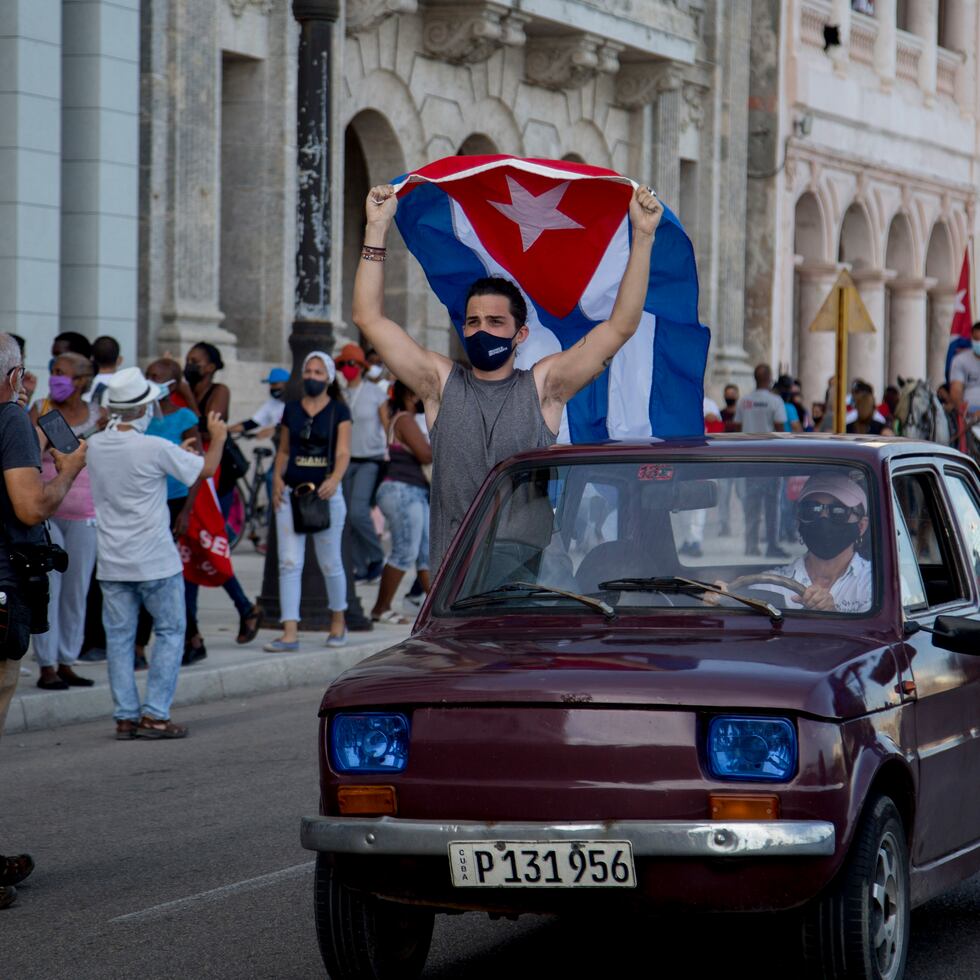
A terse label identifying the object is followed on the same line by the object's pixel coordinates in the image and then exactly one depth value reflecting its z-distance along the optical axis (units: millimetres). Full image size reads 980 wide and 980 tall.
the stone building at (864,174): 35125
